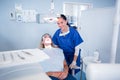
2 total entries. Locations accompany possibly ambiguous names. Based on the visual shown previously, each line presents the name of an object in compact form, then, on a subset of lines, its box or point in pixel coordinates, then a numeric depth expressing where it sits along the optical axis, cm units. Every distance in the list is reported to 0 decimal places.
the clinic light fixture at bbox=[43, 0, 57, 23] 336
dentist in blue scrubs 182
